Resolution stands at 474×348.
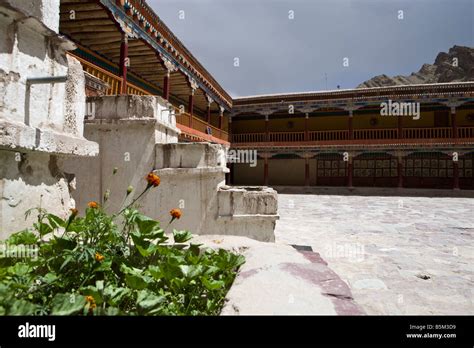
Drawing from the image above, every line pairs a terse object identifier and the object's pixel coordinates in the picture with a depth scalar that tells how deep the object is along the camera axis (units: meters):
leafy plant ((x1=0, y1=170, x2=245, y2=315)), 1.10
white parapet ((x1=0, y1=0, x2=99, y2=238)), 1.56
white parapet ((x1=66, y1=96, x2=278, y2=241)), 3.58
